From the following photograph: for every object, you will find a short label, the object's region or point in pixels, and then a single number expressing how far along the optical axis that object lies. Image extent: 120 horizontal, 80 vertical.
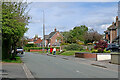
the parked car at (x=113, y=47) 42.91
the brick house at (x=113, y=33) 62.42
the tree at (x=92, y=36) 77.31
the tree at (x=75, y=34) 85.94
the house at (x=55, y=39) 95.25
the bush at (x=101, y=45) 34.83
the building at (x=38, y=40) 109.51
